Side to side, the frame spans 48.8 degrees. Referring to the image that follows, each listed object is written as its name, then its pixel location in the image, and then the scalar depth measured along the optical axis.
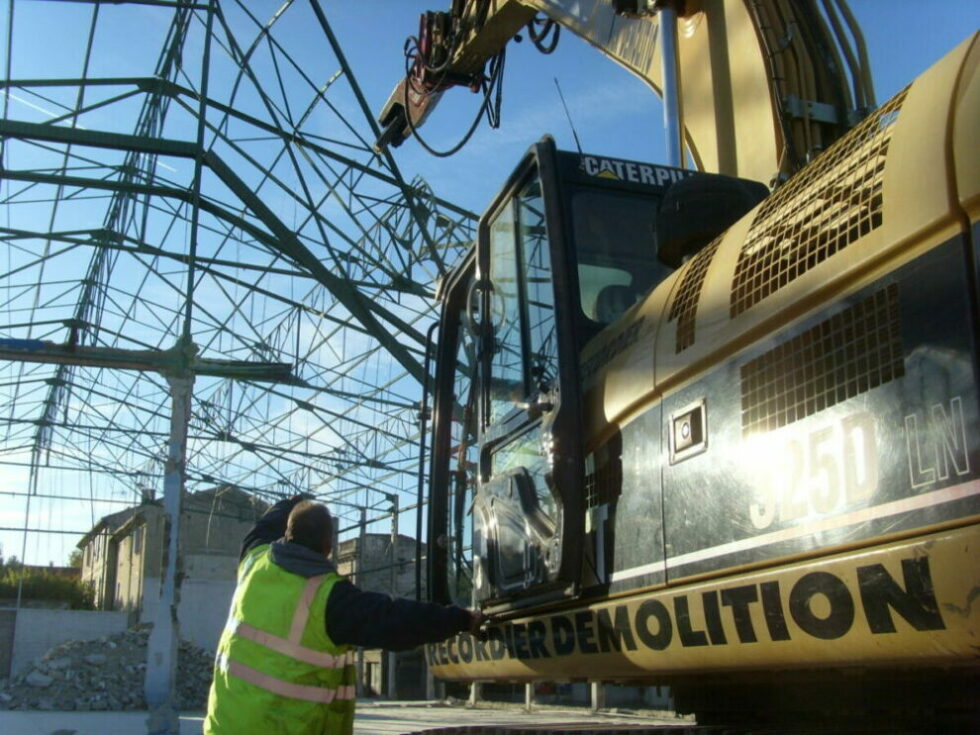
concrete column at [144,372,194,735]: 13.71
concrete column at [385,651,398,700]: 28.95
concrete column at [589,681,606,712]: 18.69
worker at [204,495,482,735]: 3.49
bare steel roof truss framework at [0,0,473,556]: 15.07
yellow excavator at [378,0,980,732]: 2.09
